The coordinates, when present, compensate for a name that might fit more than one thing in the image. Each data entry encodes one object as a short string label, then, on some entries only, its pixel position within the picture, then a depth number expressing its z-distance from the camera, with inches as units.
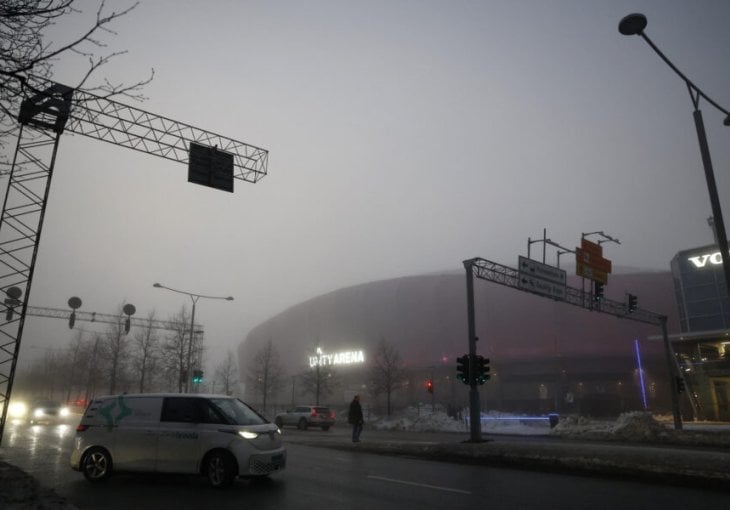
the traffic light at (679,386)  1182.9
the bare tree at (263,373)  2807.8
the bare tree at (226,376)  2781.0
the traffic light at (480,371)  845.2
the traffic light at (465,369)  842.2
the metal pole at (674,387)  1123.9
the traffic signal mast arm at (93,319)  1848.8
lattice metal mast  395.1
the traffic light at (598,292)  1118.4
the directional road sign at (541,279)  1027.9
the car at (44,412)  1489.9
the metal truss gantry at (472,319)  823.7
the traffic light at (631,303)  1221.1
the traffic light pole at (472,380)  793.6
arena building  2731.3
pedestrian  818.8
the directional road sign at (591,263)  1072.8
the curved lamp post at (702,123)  477.7
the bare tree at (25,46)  232.4
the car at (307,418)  1427.2
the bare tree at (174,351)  1952.1
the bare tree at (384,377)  2096.9
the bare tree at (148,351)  2166.6
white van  374.6
